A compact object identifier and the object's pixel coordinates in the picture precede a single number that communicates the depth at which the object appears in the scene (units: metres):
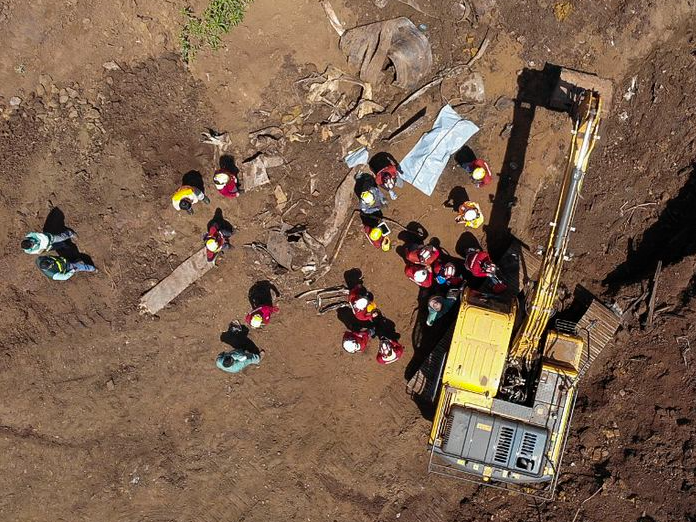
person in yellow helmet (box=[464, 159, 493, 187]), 12.66
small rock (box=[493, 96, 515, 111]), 13.47
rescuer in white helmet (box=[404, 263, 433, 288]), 12.45
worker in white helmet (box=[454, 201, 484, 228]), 12.60
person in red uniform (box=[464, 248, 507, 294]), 12.05
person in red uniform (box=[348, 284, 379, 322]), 12.73
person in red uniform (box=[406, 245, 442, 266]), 12.48
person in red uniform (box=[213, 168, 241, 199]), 12.84
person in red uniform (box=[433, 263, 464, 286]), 12.48
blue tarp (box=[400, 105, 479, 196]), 13.41
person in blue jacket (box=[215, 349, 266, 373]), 12.87
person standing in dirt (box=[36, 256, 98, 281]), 12.48
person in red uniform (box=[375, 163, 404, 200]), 12.95
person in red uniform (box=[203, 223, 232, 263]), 12.92
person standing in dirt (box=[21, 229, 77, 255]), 12.51
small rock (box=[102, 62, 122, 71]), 13.80
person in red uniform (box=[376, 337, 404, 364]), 12.64
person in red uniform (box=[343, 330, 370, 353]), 12.73
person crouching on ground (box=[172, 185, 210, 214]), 12.77
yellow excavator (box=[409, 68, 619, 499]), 10.66
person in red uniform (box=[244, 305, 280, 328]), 13.04
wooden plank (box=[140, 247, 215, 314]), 13.79
